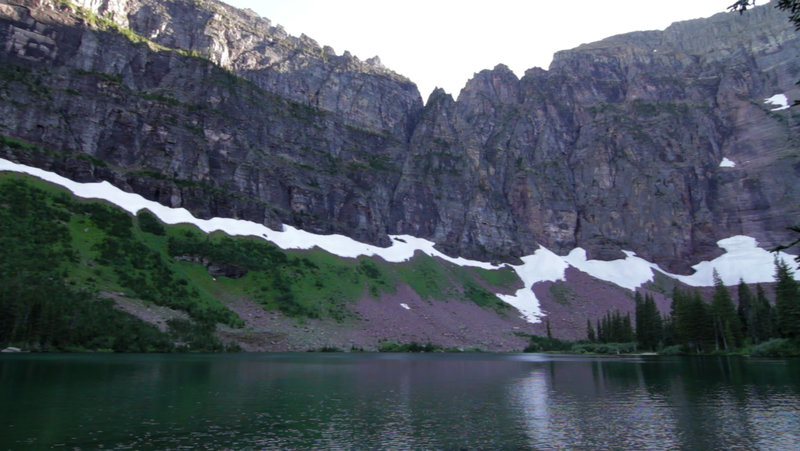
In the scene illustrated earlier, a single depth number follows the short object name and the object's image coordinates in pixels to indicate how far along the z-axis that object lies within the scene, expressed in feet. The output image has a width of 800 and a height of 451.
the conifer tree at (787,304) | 273.85
